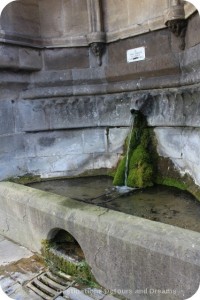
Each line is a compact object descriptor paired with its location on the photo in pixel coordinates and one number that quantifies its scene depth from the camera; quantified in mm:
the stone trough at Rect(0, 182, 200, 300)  1506
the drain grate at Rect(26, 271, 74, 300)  2020
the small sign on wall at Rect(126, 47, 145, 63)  3348
